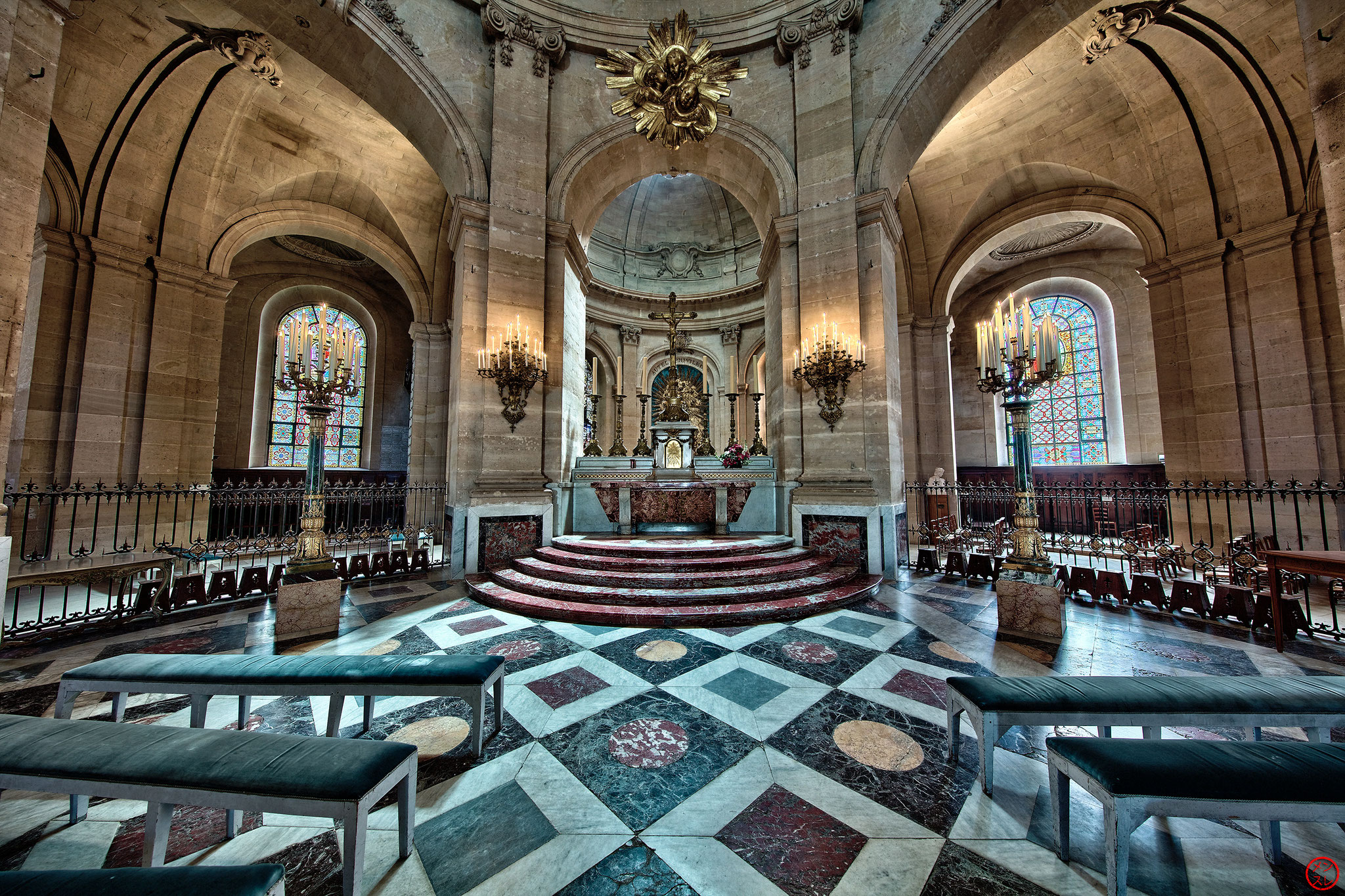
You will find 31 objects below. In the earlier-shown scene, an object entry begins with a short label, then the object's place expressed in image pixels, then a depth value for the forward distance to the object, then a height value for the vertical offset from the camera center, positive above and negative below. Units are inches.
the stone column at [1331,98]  119.0 +108.2
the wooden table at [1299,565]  118.5 -24.6
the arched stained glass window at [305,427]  473.4 +63.5
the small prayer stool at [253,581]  196.4 -46.2
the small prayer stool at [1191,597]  165.0 -45.5
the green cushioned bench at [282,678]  80.3 -37.4
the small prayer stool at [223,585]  189.8 -46.0
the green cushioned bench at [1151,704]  71.3 -37.8
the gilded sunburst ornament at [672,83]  185.6 +175.5
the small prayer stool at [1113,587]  177.9 -44.4
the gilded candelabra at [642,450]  332.1 +24.2
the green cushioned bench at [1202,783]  51.2 -37.3
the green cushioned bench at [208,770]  51.4 -35.9
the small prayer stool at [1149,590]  171.2 -44.4
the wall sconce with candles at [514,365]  233.1 +63.6
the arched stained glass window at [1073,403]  475.2 +88.7
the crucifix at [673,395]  323.6 +66.1
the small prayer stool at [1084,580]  185.5 -43.5
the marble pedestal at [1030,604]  147.2 -43.1
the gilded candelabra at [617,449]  326.3 +24.8
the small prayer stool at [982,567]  221.9 -44.8
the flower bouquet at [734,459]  296.4 +15.6
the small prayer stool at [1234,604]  156.2 -45.5
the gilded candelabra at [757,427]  315.3 +65.2
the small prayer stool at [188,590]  177.3 -45.6
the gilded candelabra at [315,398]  156.5 +32.0
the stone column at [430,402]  390.6 +73.3
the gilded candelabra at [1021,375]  149.8 +38.2
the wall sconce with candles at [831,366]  230.1 +62.4
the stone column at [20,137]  116.9 +101.6
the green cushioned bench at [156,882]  36.5 -35.8
